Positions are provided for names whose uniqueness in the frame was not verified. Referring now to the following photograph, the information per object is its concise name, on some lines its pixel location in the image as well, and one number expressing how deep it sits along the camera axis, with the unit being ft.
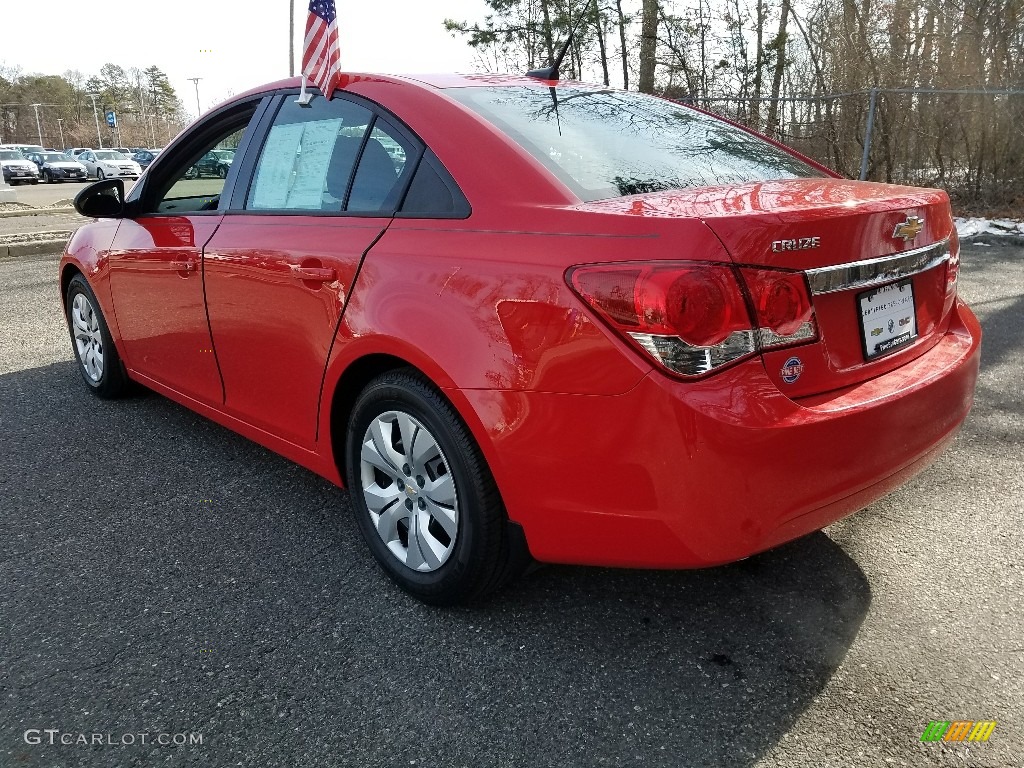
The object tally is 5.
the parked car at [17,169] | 132.57
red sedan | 6.04
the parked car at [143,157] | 164.17
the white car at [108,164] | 142.10
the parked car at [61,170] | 141.38
